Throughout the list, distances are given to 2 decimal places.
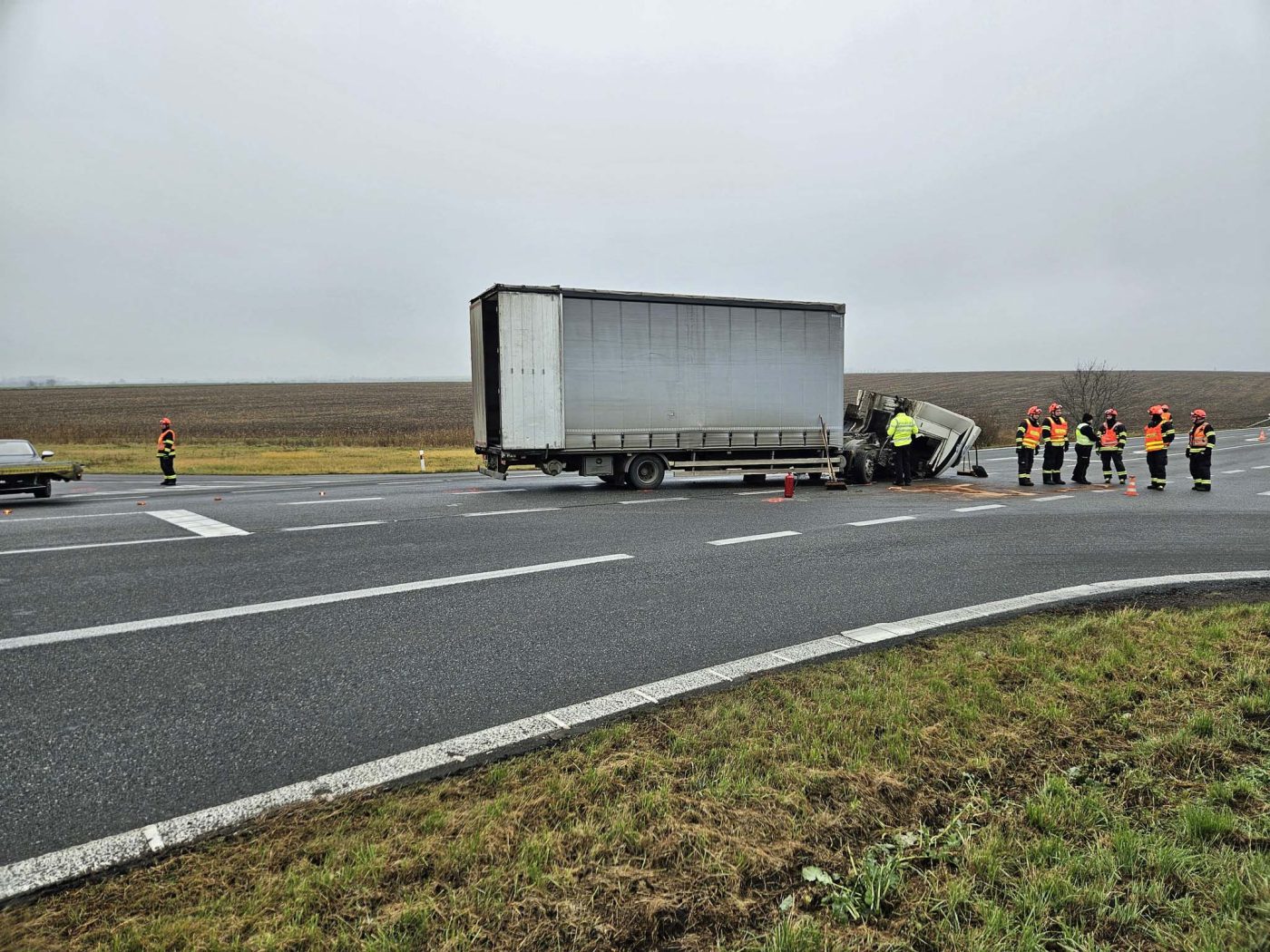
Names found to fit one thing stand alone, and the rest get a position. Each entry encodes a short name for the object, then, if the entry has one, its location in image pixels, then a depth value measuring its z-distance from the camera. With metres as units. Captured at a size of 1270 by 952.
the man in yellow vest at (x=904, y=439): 15.93
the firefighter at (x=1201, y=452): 14.49
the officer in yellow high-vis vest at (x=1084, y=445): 16.03
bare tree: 45.94
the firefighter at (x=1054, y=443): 16.03
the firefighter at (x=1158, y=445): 14.43
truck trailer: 13.52
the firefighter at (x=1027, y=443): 15.91
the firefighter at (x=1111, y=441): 16.08
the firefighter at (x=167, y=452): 17.83
